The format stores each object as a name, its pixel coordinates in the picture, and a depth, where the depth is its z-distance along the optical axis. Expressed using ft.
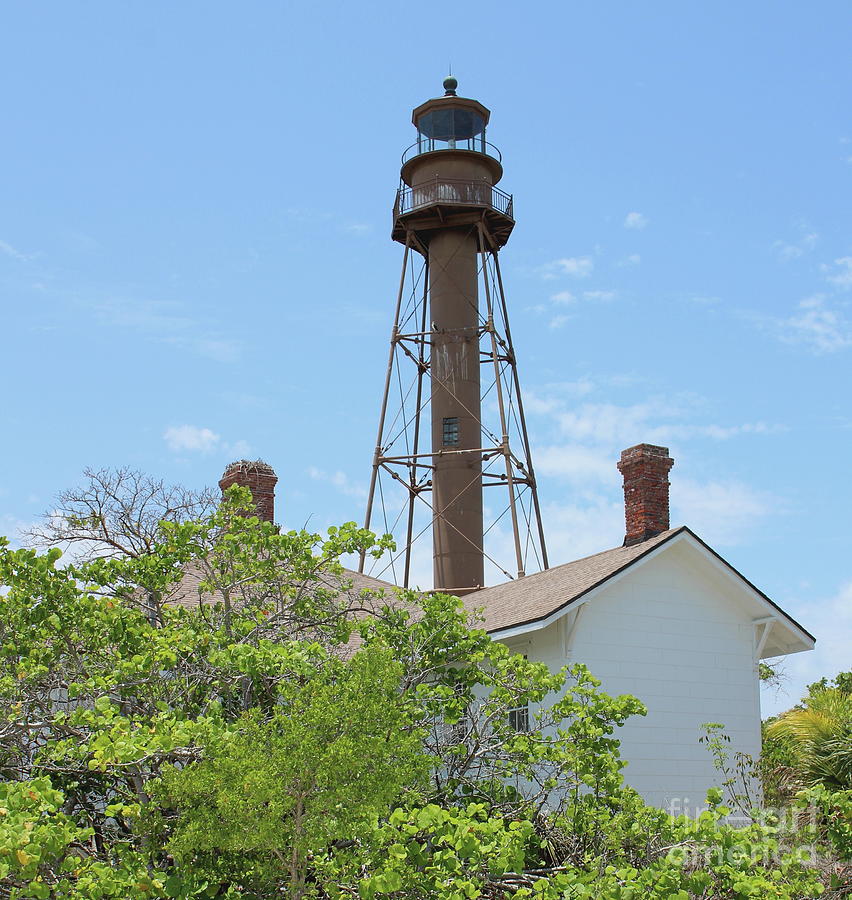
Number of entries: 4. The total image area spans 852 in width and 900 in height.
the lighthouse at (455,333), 97.81
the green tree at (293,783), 32.19
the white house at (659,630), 61.21
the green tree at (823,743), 64.18
